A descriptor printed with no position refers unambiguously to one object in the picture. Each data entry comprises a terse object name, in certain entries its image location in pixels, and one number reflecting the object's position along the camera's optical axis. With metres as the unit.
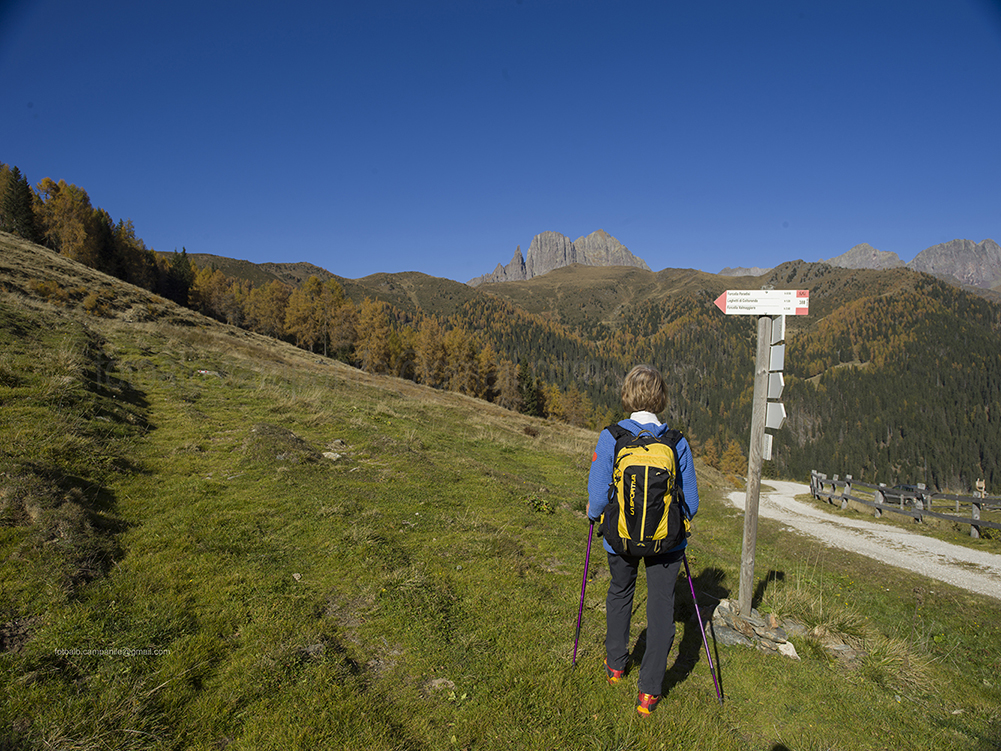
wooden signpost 5.76
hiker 4.14
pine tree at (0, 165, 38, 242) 51.75
